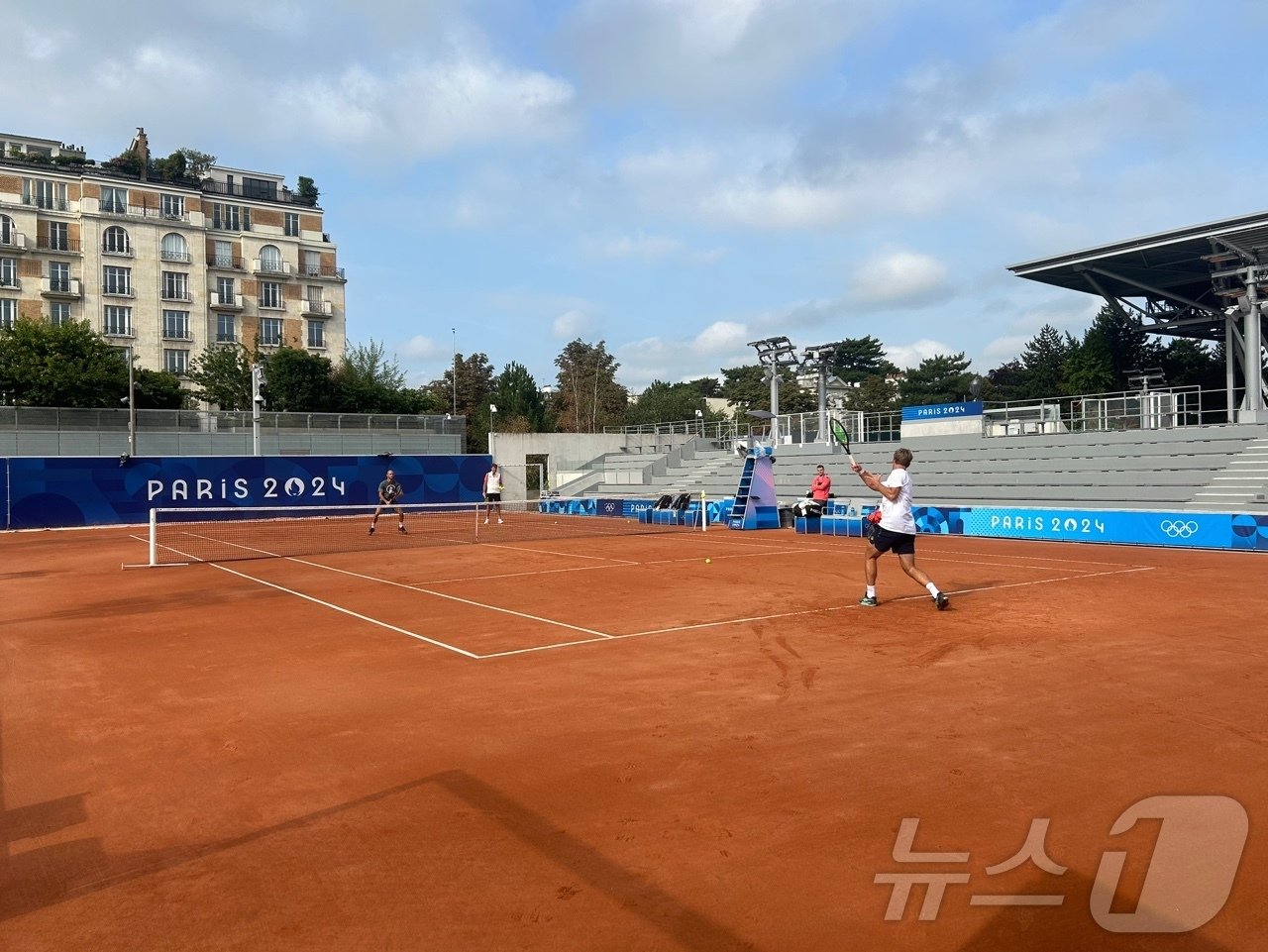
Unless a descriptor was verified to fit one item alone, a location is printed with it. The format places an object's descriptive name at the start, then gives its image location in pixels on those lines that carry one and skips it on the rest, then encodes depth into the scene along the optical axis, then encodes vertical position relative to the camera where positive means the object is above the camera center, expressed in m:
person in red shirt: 25.72 -1.32
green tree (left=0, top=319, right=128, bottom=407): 48.25 +5.20
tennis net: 21.81 -2.23
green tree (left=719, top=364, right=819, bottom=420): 75.19 +5.00
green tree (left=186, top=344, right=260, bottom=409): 55.95 +4.96
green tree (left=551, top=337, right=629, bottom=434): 79.25 +5.55
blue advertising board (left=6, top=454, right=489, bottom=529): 30.89 -0.85
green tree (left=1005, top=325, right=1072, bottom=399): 55.75 +5.11
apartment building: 66.50 +15.92
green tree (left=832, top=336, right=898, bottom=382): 82.88 +7.99
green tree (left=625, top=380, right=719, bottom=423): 83.25 +4.33
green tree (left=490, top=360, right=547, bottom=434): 73.12 +4.78
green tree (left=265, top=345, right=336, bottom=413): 57.53 +4.99
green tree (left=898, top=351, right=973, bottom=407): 72.56 +5.28
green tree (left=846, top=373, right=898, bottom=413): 73.38 +4.15
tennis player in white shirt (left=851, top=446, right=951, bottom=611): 10.95 -0.93
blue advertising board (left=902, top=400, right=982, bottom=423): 33.44 +1.35
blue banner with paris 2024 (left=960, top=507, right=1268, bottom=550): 19.77 -1.99
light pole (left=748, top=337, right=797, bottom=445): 39.81 +4.01
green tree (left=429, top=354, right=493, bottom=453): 79.25 +6.17
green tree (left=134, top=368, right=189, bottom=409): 53.14 +4.31
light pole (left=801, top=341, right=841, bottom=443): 37.47 +3.63
